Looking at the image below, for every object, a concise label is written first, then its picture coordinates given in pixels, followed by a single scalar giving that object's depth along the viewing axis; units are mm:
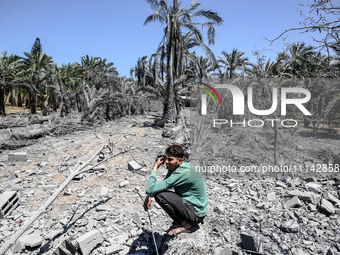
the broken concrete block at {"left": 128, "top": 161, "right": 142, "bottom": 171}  6418
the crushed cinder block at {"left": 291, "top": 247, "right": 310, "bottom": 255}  3189
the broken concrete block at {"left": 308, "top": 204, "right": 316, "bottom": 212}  4125
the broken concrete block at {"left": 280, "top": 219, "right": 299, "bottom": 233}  3621
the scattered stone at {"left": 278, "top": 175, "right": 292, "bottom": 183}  5330
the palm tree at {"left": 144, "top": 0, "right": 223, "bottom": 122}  11234
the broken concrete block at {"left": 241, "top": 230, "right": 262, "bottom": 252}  3162
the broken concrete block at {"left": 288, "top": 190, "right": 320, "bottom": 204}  4316
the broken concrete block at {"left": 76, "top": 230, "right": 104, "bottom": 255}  3256
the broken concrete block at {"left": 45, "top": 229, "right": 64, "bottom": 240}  3712
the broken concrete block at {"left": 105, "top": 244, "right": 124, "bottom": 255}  3286
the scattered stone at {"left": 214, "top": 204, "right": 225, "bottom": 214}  4285
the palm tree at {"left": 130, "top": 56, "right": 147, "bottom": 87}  28750
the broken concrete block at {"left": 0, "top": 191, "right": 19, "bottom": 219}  4340
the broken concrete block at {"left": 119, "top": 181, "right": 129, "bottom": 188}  5533
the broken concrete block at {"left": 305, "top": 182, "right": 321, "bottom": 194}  4800
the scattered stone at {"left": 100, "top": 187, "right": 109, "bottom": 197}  5098
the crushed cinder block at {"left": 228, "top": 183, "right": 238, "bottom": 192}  5189
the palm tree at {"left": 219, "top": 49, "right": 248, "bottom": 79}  22250
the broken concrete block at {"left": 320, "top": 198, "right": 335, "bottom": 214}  3988
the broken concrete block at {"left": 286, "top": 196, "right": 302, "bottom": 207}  4254
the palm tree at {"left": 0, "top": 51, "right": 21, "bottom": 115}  18594
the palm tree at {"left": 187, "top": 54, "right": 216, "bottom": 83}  22234
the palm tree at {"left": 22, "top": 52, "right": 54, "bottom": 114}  20000
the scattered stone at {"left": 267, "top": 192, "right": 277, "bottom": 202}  4656
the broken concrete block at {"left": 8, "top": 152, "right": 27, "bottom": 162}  7449
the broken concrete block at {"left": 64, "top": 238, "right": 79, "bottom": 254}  3279
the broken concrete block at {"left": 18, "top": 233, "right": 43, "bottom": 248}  3523
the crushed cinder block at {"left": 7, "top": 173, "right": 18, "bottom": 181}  6182
